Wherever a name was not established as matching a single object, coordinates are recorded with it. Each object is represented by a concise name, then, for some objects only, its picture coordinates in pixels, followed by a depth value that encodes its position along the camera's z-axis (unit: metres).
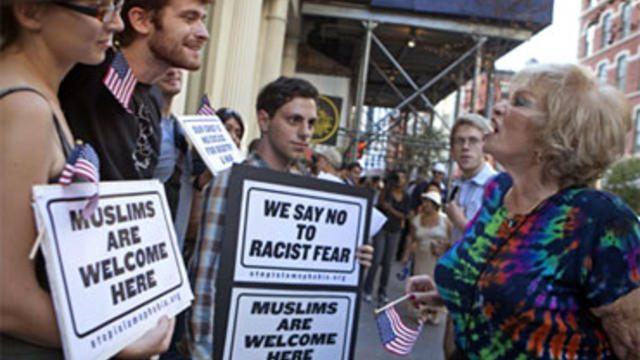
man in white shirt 4.05
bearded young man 1.62
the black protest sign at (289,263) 2.04
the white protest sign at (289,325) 2.06
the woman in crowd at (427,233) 7.68
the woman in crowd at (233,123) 4.31
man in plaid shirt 1.98
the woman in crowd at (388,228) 8.75
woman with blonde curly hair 1.69
